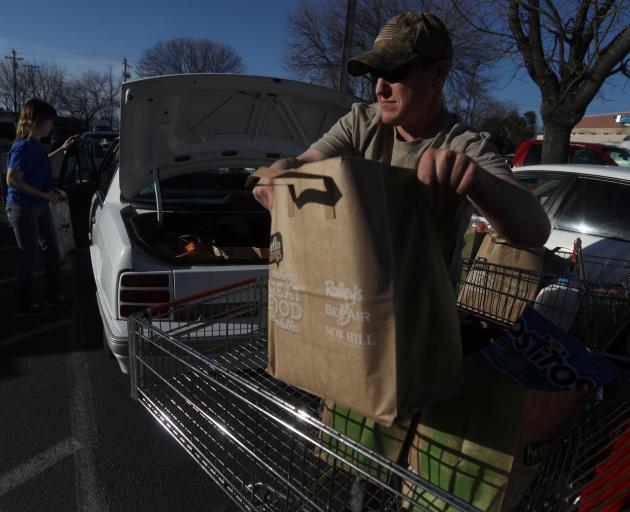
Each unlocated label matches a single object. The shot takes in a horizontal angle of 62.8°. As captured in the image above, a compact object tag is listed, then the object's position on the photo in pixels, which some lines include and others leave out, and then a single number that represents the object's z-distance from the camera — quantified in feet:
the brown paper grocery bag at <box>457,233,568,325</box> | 8.18
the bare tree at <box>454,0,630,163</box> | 28.94
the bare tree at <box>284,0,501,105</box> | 81.10
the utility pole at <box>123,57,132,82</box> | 210.49
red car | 37.73
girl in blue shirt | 14.92
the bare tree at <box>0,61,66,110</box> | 203.51
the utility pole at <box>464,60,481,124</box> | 79.45
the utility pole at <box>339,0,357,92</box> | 43.21
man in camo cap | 3.75
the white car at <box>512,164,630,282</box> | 12.99
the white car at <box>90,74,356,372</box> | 9.68
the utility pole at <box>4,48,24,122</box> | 194.18
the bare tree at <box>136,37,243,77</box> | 148.19
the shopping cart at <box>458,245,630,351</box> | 6.98
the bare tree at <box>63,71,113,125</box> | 205.40
